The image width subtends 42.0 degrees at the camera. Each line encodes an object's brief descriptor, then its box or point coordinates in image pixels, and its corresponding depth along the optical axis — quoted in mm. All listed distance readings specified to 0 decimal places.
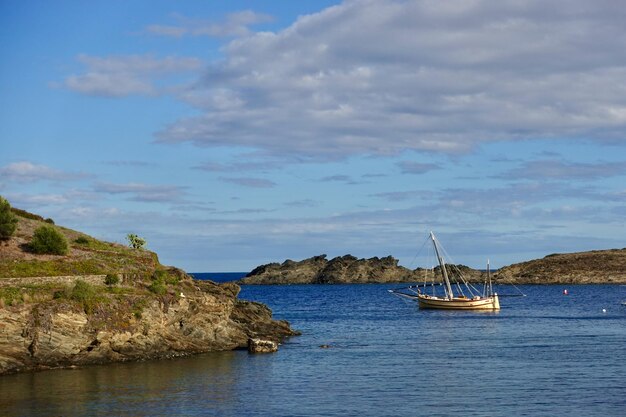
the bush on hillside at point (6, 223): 80312
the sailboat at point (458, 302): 146000
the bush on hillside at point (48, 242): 80812
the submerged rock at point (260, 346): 78125
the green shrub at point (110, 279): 76938
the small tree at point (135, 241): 102500
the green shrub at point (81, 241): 90706
